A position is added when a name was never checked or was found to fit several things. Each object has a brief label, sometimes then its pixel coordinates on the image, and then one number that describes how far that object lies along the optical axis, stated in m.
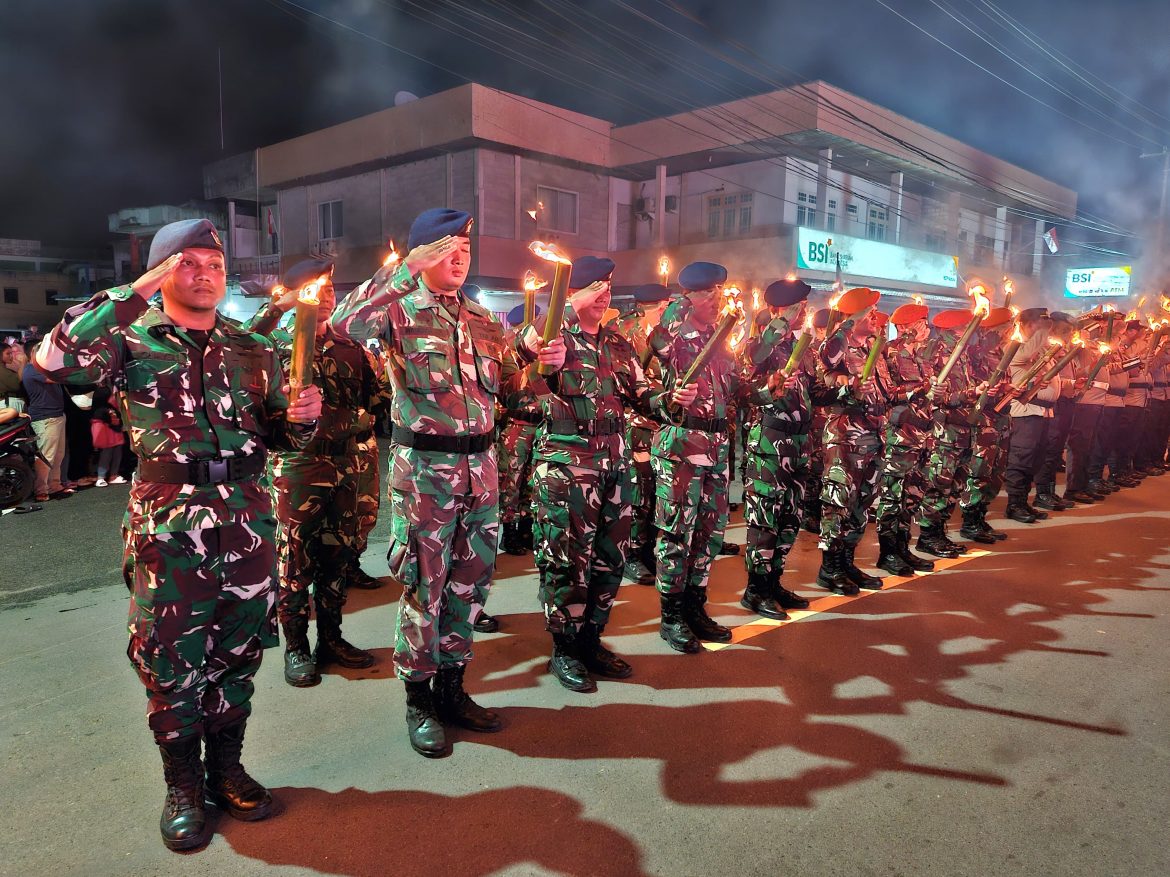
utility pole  25.77
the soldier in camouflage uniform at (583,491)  3.96
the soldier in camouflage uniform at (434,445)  3.21
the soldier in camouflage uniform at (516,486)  6.61
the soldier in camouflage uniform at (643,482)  6.04
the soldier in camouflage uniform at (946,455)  6.99
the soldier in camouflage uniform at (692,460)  4.48
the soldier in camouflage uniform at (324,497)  3.96
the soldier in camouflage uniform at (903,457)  6.22
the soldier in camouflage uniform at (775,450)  5.00
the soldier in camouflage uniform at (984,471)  7.50
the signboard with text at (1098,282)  35.31
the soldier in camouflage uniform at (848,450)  5.52
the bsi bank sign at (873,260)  20.94
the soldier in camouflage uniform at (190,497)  2.62
